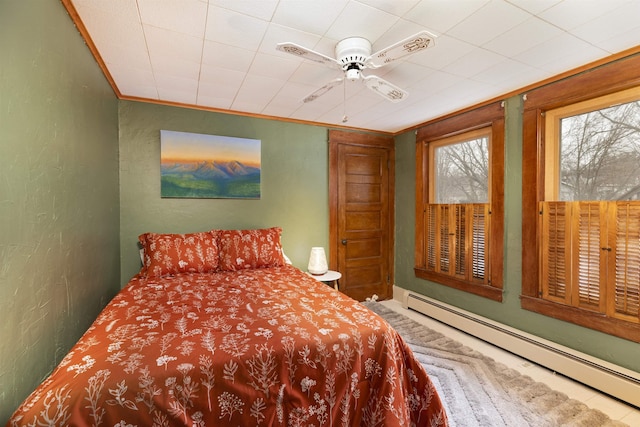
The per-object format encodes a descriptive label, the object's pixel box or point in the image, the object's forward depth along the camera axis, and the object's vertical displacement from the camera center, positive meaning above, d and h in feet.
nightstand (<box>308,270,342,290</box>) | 10.65 -2.50
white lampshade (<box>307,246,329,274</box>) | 10.77 -1.95
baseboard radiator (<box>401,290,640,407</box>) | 6.23 -3.76
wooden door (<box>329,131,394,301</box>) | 12.34 -0.10
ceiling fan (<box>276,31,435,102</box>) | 4.63 +2.78
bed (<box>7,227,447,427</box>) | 3.37 -2.11
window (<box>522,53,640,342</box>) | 6.46 +0.14
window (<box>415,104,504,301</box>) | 9.20 +0.29
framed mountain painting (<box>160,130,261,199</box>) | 9.67 +1.57
